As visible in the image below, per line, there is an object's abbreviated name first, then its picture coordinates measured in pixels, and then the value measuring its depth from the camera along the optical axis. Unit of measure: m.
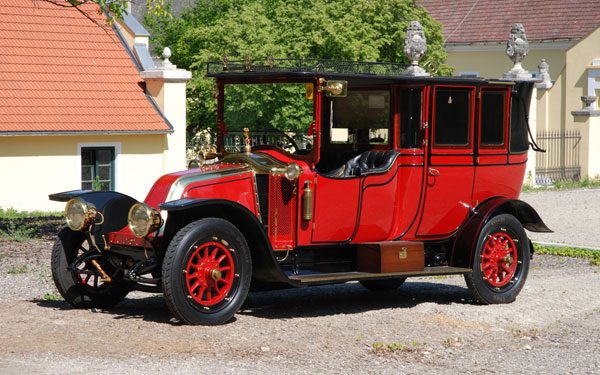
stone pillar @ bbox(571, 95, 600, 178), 27.91
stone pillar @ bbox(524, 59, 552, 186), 26.52
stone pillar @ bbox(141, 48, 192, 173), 21.62
